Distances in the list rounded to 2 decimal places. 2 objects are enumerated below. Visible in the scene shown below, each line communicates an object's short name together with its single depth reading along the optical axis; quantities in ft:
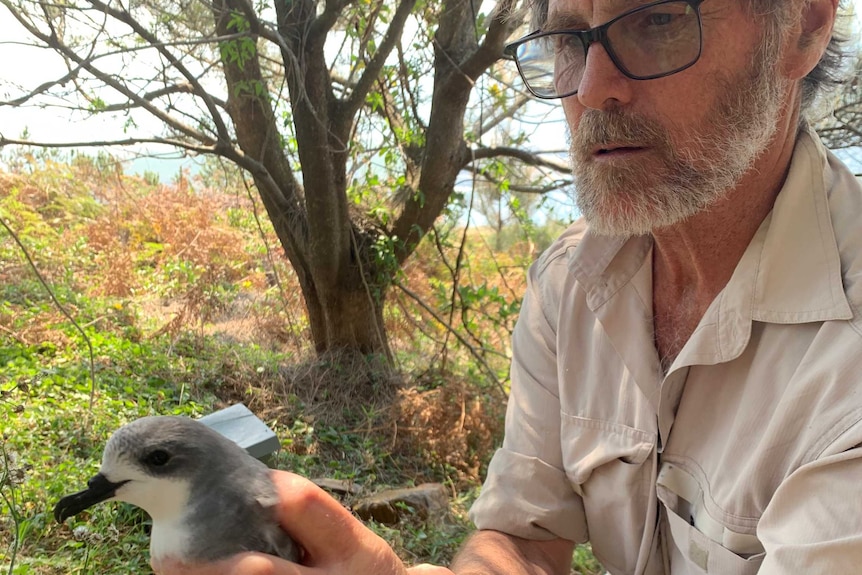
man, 1.08
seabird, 1.18
